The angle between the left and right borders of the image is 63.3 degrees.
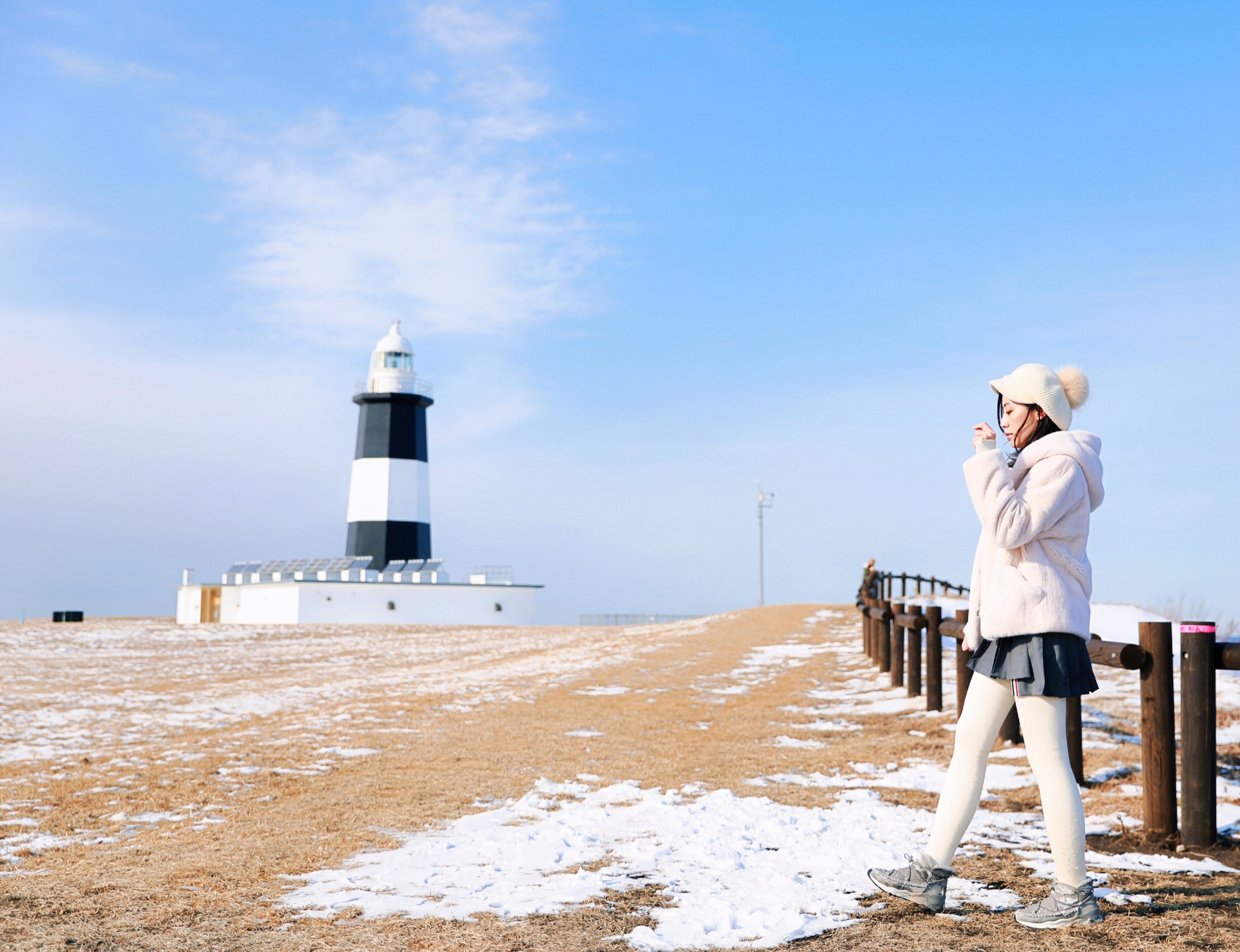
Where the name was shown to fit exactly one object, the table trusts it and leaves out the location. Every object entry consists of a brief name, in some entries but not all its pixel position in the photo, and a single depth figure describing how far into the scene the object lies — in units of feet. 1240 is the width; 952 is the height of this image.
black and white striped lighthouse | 146.51
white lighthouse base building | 134.31
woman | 11.37
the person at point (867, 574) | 68.54
